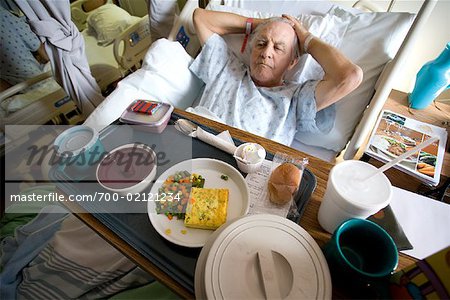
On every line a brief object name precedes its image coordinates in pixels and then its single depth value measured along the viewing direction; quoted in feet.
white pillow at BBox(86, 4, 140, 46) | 6.57
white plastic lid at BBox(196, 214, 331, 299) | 1.29
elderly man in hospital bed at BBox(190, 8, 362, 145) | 3.23
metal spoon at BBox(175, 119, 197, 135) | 2.46
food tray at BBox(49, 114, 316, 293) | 1.65
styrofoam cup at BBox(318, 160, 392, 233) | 1.39
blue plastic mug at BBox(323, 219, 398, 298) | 1.22
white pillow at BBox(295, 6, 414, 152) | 3.23
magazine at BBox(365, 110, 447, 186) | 3.01
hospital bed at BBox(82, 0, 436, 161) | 3.01
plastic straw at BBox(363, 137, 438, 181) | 1.33
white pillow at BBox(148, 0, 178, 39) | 4.26
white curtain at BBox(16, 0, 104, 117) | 3.25
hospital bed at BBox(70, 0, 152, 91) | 5.57
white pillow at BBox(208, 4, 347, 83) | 3.62
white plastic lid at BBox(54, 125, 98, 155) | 2.05
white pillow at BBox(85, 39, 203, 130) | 2.98
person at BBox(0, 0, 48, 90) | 5.01
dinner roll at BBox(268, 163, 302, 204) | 1.85
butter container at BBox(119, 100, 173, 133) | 2.37
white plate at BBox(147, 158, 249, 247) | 1.75
